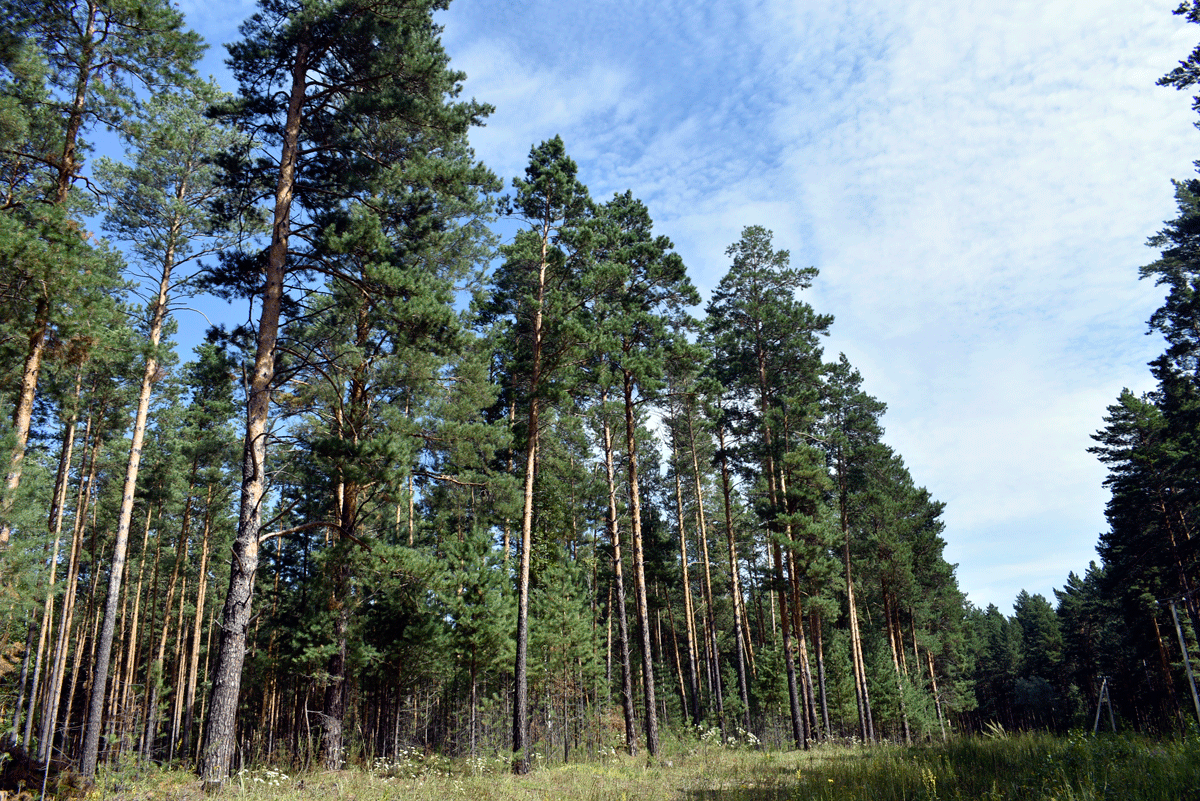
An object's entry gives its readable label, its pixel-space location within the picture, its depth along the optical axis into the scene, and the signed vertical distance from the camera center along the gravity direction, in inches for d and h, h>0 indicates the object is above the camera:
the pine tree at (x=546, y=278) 601.0 +346.5
